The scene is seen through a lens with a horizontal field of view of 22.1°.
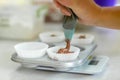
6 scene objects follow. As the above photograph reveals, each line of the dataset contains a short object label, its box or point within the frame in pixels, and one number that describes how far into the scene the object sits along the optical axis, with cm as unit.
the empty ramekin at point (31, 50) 68
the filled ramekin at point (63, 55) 65
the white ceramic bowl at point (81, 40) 77
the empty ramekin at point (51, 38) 79
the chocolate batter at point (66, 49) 67
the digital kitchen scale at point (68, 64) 65
